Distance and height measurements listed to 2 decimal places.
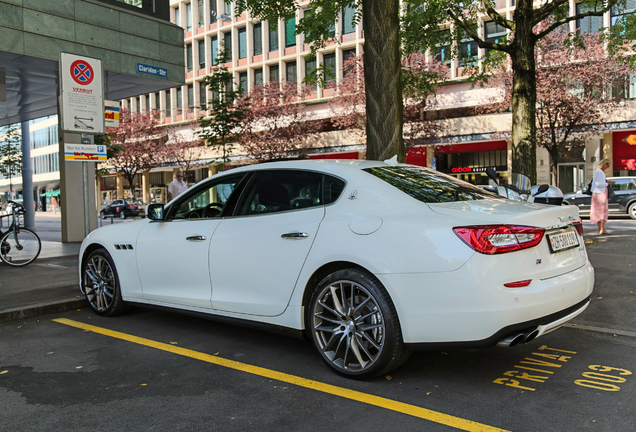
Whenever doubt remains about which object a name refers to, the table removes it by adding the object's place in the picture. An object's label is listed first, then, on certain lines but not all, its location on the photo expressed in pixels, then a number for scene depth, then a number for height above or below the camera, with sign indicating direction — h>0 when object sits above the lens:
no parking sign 8.19 +1.73
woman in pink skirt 13.40 +0.00
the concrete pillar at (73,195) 13.70 +0.33
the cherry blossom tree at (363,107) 32.22 +5.70
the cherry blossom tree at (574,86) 26.77 +5.47
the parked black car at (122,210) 39.25 -0.18
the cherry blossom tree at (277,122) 37.31 +5.53
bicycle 9.41 -0.62
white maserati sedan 3.34 -0.40
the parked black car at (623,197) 20.92 -0.02
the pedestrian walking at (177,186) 16.72 +0.61
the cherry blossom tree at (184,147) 45.12 +4.79
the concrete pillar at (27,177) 21.70 +1.26
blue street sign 13.41 +3.35
